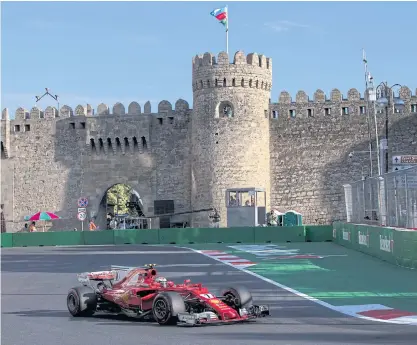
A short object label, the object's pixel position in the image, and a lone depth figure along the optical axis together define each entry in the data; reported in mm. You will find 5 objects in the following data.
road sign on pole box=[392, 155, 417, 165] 30255
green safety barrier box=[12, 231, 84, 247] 41750
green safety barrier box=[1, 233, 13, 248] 42831
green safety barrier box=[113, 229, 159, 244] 40281
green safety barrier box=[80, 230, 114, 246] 41031
